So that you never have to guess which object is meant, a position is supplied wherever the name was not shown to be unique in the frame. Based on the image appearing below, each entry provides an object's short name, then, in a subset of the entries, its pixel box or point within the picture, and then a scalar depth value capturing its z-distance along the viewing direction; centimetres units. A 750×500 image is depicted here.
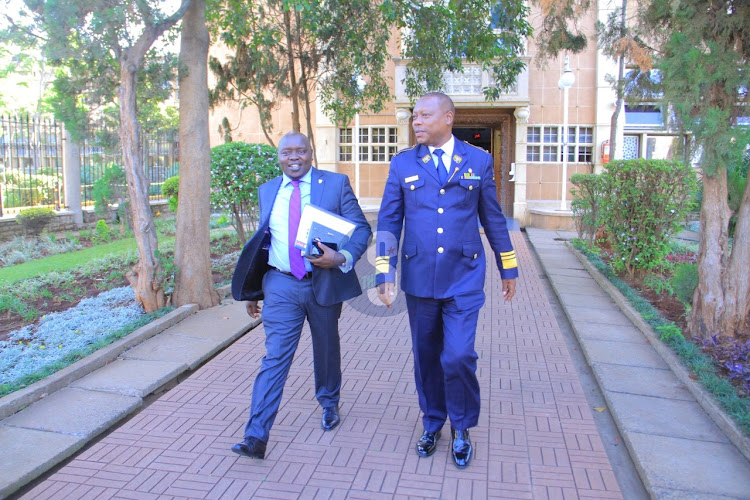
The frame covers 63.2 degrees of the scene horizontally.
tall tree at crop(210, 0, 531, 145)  941
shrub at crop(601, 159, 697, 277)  848
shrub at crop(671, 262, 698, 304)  632
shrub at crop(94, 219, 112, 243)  1193
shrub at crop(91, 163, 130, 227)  1123
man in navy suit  382
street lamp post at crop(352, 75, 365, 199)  1830
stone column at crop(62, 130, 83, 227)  1287
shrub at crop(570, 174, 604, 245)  1054
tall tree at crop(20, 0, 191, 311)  611
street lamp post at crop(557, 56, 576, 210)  1659
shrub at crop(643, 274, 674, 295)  777
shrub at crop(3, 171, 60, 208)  1175
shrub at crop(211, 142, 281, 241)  865
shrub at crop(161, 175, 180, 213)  1393
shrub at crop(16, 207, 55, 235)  1148
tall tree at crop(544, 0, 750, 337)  499
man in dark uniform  358
